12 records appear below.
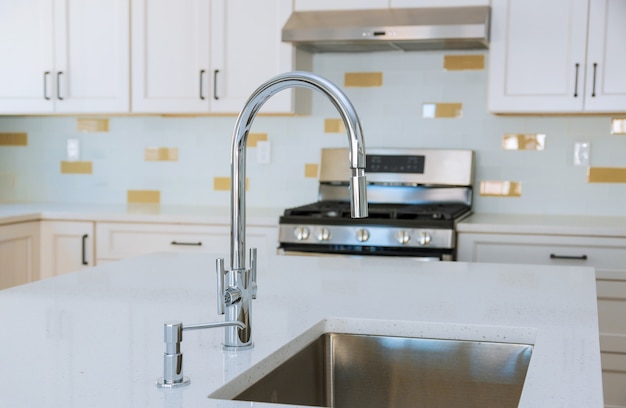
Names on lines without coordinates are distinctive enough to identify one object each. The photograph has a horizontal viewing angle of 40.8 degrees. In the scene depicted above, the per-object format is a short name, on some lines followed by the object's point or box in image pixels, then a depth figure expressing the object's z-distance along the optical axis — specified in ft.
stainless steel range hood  11.89
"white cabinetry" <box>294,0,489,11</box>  12.28
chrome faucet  3.75
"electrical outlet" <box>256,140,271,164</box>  14.21
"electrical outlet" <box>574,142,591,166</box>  12.96
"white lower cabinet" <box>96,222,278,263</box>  12.45
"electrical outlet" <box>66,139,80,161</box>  15.18
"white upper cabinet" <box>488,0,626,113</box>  11.70
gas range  11.57
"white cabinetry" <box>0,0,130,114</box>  13.57
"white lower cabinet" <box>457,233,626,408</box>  11.22
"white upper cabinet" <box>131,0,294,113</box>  12.90
